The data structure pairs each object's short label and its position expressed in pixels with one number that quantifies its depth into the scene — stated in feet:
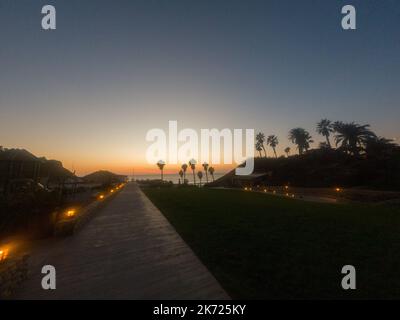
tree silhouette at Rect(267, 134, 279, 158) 301.43
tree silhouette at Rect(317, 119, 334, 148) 230.27
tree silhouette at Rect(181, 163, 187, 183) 337.52
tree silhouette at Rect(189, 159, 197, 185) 338.75
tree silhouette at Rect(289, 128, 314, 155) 246.47
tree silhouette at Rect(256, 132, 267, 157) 305.22
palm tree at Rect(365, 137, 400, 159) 138.80
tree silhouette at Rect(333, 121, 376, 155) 173.78
